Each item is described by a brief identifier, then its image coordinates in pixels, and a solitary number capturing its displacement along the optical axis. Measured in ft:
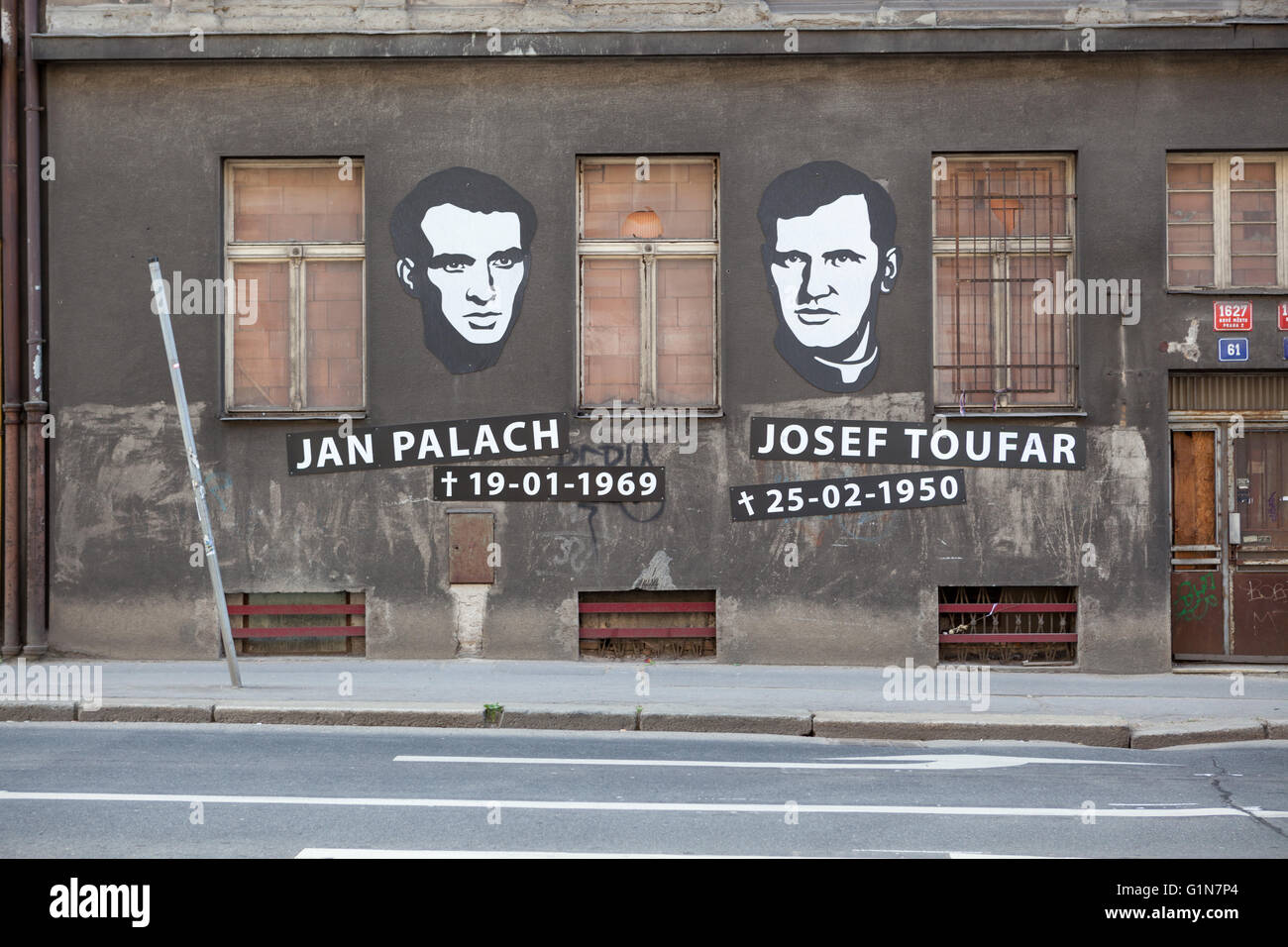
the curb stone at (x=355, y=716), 34.83
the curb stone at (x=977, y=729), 33.96
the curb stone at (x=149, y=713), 34.94
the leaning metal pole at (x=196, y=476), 37.29
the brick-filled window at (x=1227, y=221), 44.16
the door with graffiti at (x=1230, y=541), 43.93
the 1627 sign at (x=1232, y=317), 43.42
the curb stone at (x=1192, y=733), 33.58
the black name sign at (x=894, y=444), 43.88
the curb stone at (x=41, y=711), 34.88
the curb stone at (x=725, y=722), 34.50
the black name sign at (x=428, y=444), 43.96
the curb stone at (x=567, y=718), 34.65
